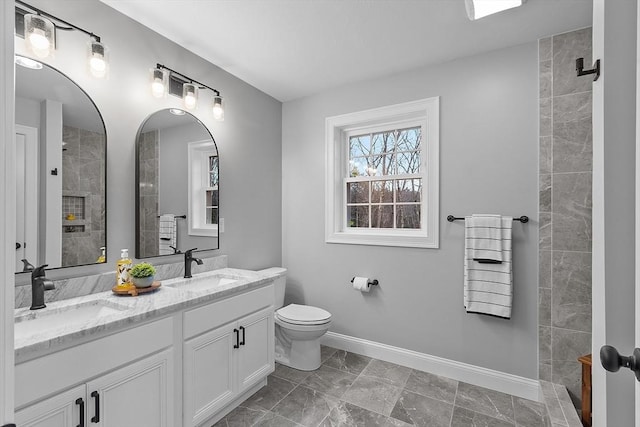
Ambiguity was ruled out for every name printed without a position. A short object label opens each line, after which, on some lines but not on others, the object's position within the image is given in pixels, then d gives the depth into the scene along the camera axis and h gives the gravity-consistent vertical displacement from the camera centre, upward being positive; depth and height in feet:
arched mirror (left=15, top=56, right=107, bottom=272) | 4.73 +0.70
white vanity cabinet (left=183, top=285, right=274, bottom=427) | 5.32 -2.87
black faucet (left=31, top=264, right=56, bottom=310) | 4.51 -1.16
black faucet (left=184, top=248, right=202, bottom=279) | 7.00 -1.17
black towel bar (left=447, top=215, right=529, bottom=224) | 6.97 -0.14
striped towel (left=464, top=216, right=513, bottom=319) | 6.99 -1.56
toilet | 7.86 -3.39
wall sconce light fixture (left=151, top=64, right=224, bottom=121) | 6.48 +2.99
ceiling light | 5.64 +4.06
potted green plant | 5.52 -1.19
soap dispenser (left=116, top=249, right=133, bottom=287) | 5.54 -1.10
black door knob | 1.75 -0.95
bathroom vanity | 3.55 -2.21
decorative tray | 5.31 -1.44
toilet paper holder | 8.87 -2.10
